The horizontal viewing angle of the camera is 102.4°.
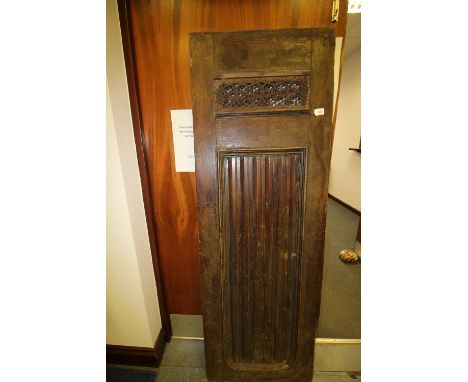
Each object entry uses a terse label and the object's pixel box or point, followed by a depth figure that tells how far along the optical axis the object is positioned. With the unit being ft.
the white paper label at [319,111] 2.54
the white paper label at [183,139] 3.28
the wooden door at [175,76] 2.85
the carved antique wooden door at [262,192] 2.51
